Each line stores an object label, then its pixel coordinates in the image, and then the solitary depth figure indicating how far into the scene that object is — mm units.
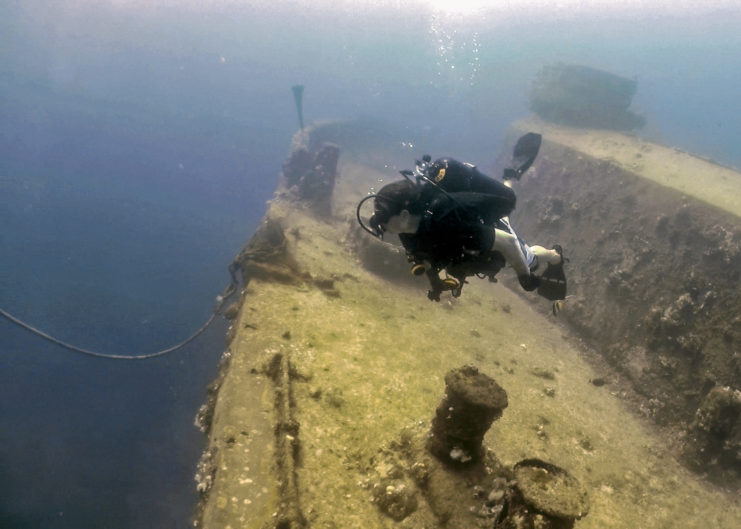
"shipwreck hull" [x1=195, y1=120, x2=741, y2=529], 2957
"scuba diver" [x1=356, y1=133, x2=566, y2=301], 3598
